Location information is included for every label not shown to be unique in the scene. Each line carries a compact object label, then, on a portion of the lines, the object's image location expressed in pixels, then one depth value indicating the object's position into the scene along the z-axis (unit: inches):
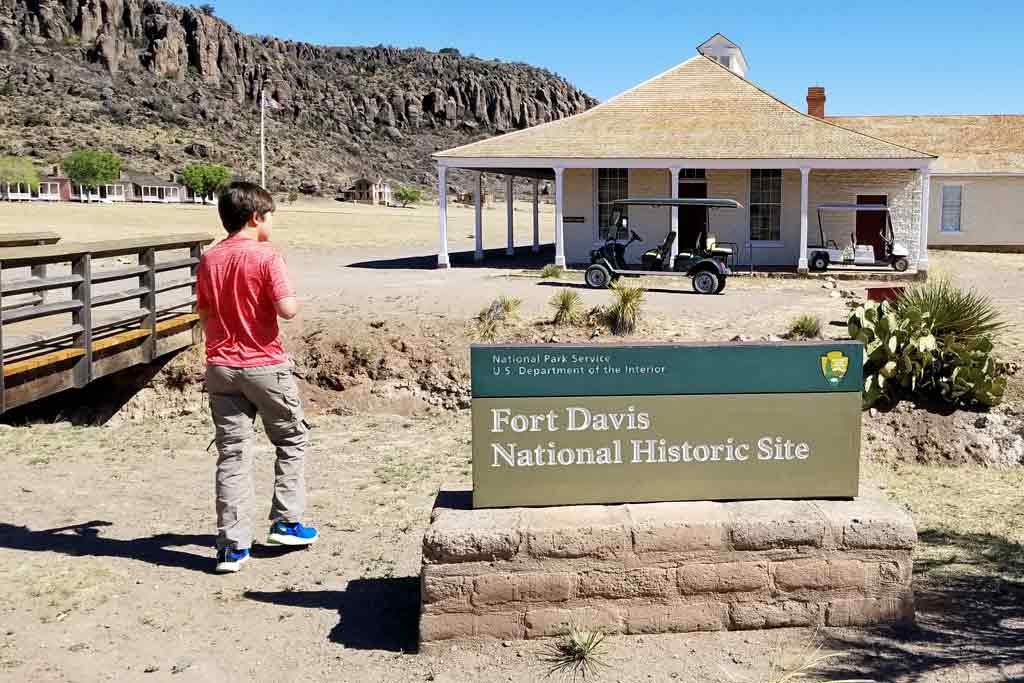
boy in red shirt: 214.2
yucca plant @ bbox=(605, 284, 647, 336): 515.5
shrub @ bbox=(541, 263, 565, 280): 789.2
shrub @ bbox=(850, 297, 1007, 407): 408.2
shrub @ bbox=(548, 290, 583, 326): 521.3
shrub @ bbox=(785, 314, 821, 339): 492.4
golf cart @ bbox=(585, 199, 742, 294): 685.9
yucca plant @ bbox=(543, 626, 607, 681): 180.9
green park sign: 195.6
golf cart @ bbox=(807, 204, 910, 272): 871.1
